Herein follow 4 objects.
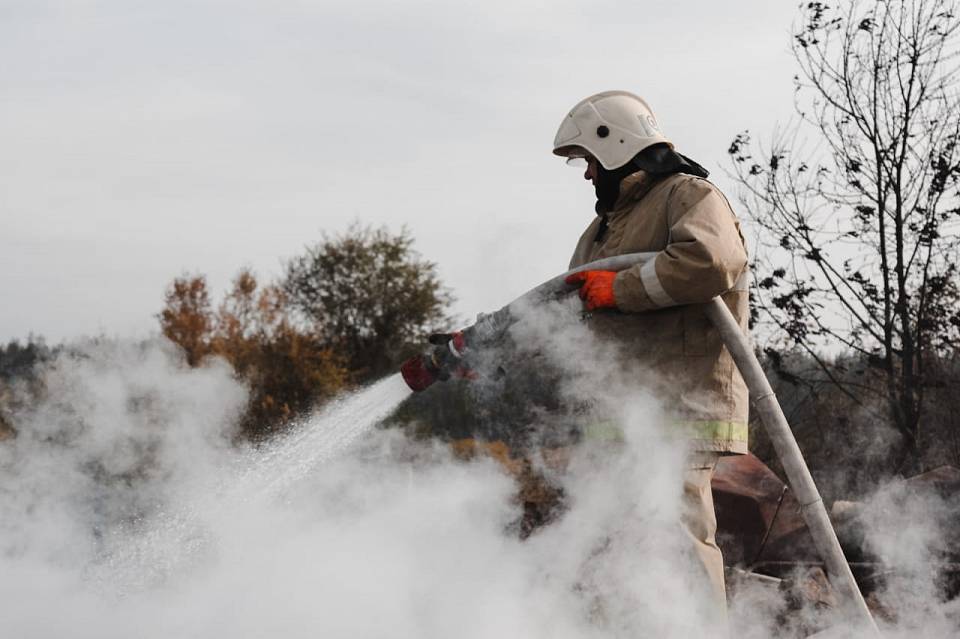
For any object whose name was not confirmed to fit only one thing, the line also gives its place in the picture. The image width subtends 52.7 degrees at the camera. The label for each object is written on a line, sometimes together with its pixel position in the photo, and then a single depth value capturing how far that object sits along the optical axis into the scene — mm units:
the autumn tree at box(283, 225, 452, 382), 21359
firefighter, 3305
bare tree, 6977
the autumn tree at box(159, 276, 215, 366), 21672
